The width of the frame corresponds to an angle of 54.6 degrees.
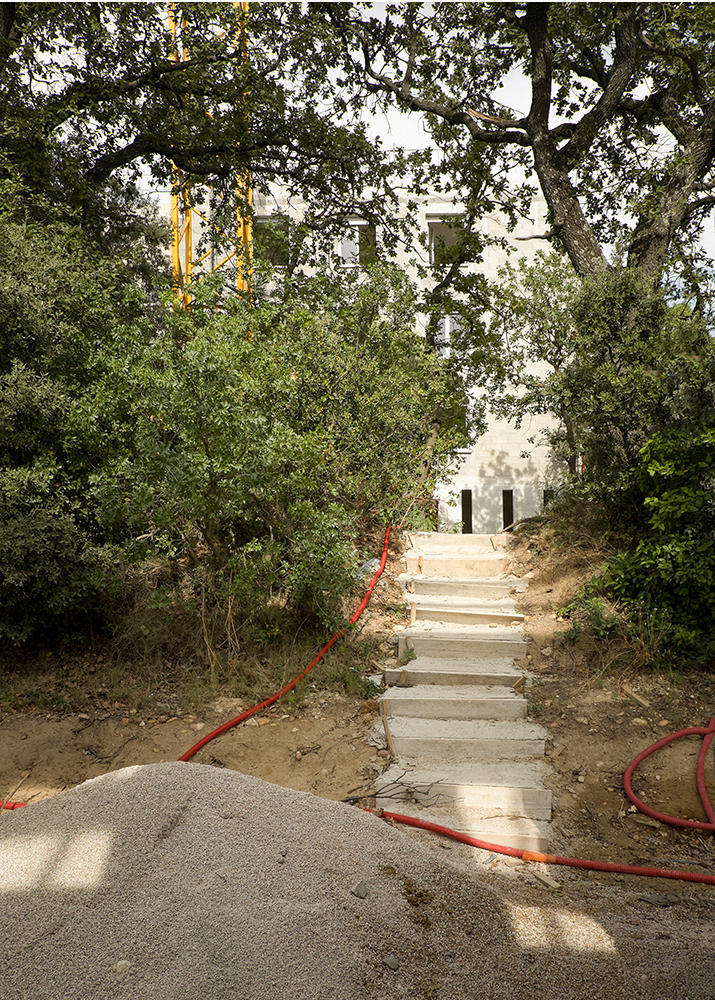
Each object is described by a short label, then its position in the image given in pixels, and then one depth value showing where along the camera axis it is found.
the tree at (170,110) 7.30
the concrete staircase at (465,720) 4.28
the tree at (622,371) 5.92
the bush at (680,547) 5.46
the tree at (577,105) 7.64
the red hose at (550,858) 3.70
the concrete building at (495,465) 15.49
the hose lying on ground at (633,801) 3.74
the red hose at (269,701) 4.83
